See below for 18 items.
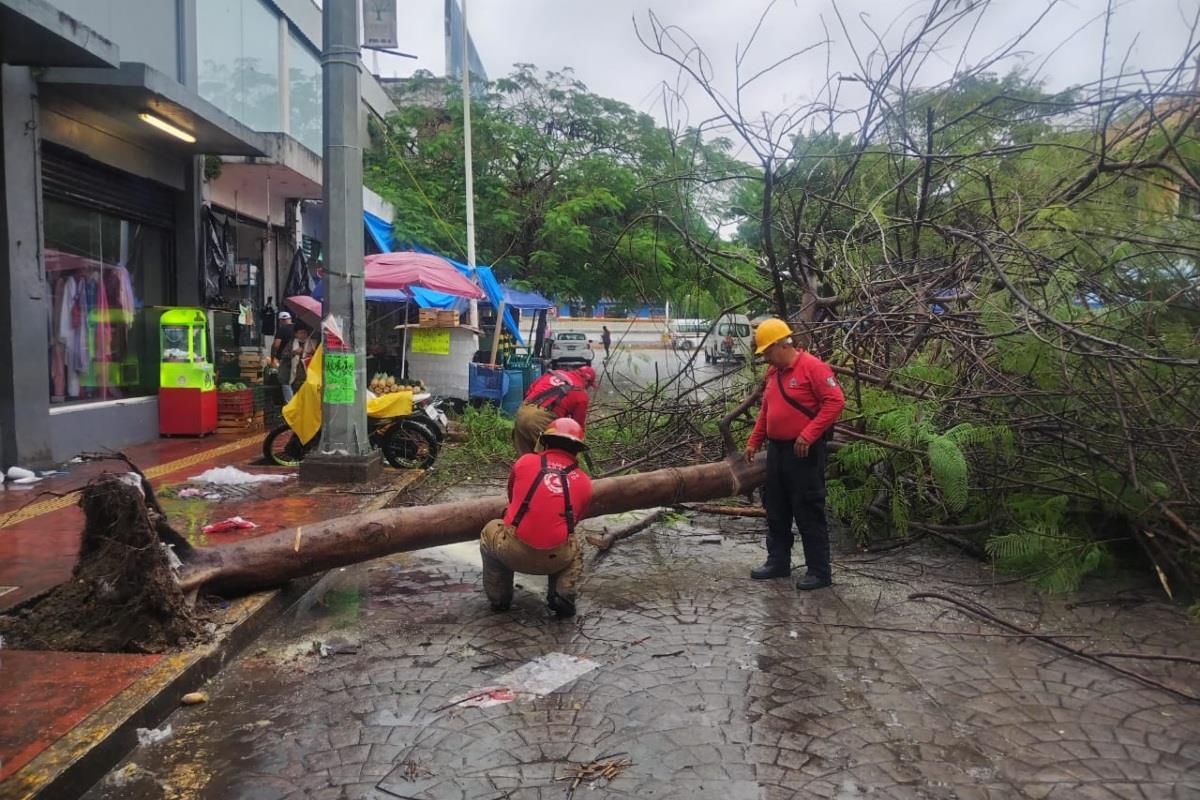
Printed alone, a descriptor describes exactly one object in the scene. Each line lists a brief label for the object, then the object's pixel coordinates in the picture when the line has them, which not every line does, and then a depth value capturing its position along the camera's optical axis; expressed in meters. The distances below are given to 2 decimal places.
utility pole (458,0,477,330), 16.29
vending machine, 11.30
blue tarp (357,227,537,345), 14.30
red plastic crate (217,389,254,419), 11.99
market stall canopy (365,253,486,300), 12.16
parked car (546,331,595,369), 29.56
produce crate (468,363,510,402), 14.14
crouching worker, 4.84
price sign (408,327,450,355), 14.66
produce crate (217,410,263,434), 12.04
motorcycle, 9.53
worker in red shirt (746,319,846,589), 5.62
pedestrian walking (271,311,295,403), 12.92
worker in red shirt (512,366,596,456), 7.22
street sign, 9.57
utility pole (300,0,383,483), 8.51
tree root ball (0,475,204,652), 4.20
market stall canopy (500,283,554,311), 18.48
